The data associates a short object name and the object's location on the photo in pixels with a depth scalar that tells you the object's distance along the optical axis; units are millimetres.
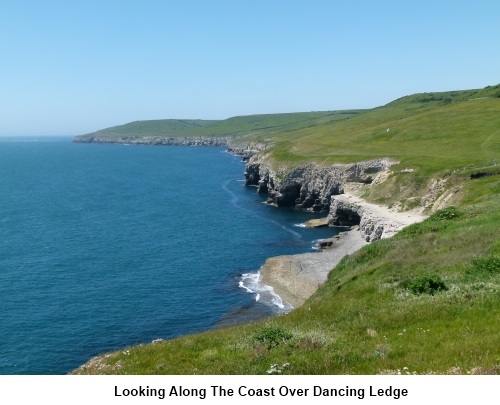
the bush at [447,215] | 43553
